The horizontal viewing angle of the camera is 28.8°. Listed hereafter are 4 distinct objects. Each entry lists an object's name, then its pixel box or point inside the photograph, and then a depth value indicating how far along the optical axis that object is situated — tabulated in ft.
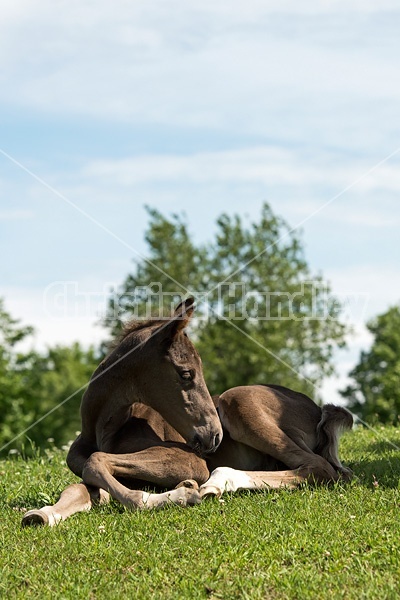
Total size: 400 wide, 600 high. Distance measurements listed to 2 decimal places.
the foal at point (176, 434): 23.89
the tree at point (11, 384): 147.33
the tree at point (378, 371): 144.15
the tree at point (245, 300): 141.38
